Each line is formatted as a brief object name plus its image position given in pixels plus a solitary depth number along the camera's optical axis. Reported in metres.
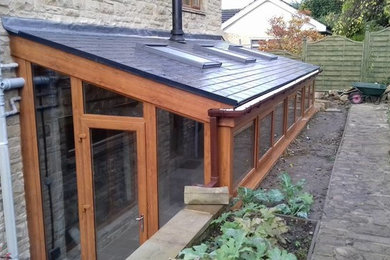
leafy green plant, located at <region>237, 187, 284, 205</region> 4.34
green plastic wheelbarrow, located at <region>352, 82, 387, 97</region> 13.13
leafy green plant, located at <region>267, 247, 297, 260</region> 2.84
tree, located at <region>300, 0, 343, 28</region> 27.72
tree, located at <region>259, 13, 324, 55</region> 18.08
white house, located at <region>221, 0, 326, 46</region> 24.33
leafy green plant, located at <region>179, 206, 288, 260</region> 2.88
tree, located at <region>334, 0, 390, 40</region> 17.97
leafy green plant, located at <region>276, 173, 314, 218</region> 4.24
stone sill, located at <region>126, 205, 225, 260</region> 3.13
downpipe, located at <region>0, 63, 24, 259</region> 4.52
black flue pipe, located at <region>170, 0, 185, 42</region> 8.19
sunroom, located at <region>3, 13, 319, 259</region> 4.30
